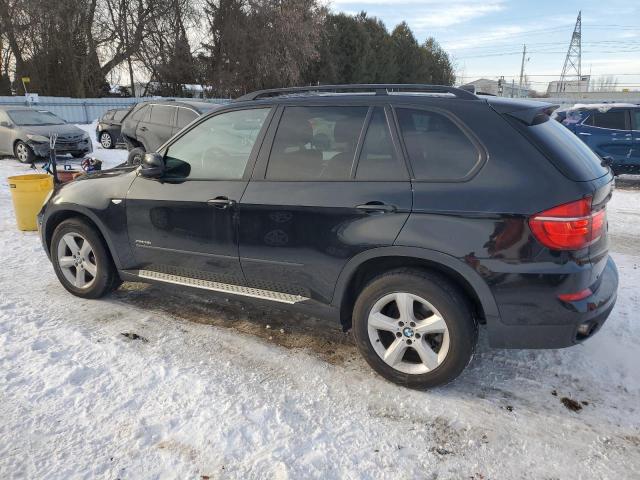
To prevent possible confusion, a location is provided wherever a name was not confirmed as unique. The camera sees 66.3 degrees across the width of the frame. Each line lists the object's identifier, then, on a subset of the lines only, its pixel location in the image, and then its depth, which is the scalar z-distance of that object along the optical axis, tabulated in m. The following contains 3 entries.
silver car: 12.30
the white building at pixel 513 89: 34.66
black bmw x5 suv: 2.65
